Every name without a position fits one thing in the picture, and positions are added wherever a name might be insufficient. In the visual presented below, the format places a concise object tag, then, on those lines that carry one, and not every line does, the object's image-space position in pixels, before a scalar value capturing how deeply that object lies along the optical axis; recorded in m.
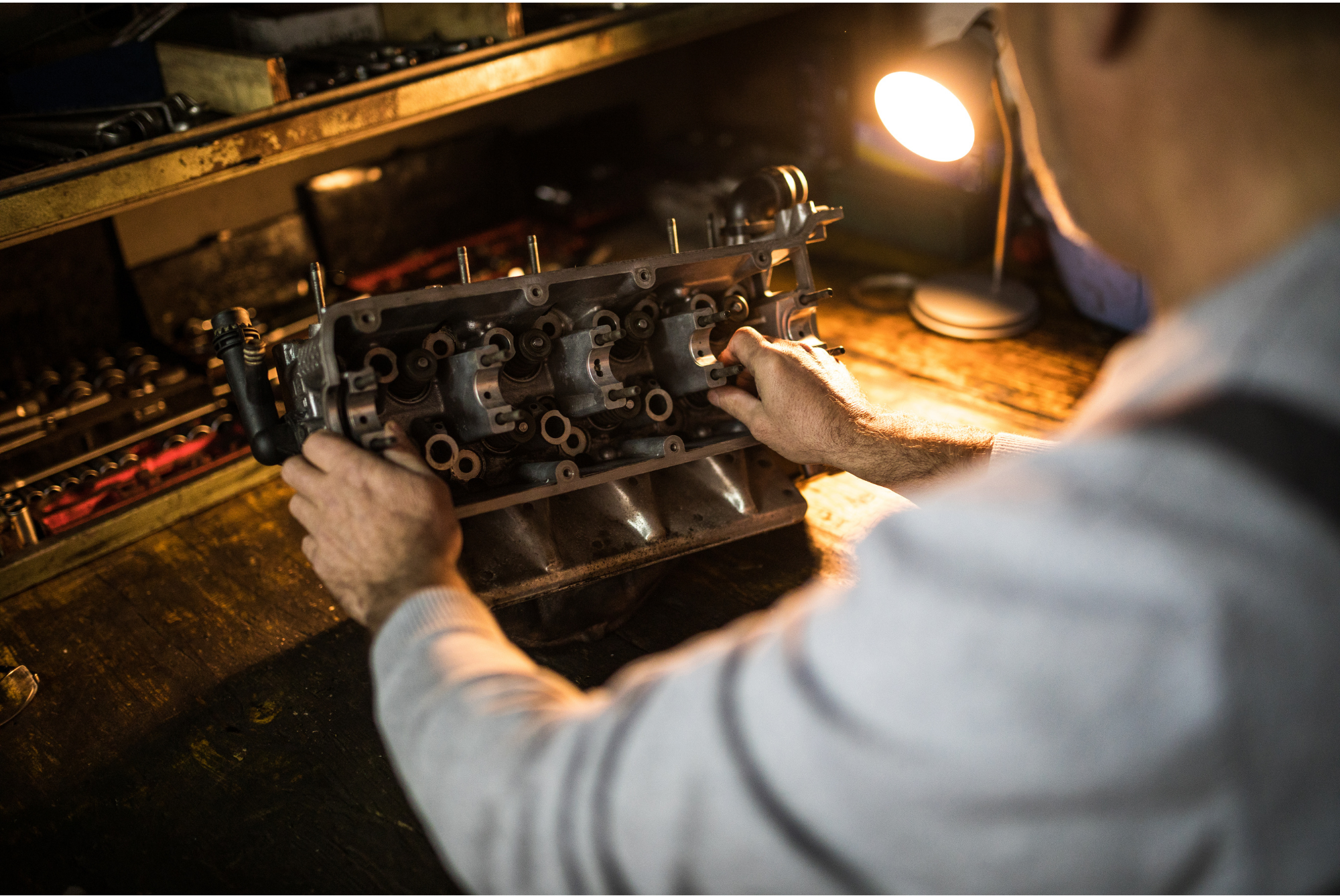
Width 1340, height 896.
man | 0.60
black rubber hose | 1.51
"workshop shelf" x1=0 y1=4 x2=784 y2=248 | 1.68
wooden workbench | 1.24
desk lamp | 1.91
